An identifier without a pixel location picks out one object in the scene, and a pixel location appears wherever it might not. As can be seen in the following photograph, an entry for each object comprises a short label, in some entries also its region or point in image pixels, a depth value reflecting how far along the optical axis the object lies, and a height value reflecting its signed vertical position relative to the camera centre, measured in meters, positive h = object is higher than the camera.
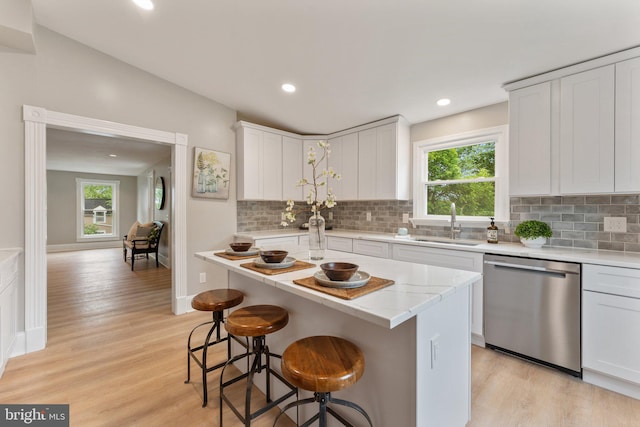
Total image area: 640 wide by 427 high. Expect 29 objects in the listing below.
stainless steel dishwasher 2.04 -0.78
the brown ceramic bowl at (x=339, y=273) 1.26 -0.28
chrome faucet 3.13 -0.12
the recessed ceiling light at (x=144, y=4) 2.18 +1.65
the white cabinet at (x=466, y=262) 2.49 -0.49
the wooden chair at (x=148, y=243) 5.82 -0.68
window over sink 2.98 +0.42
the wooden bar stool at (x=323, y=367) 1.04 -0.62
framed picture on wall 3.49 +0.49
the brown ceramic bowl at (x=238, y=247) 2.13 -0.27
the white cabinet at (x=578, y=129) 2.01 +0.67
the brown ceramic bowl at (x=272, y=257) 1.66 -0.27
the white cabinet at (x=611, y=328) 1.82 -0.79
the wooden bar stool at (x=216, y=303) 1.80 -0.62
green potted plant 2.41 -0.18
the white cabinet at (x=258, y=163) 3.78 +0.69
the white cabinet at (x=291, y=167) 4.19 +0.70
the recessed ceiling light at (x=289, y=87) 3.13 +1.43
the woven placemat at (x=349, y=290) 1.14 -0.34
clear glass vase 1.80 -0.18
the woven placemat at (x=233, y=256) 1.97 -0.33
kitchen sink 2.89 -0.32
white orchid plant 1.70 +0.09
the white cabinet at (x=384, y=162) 3.52 +0.66
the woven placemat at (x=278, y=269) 1.55 -0.33
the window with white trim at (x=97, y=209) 8.57 +0.08
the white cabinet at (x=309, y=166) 4.32 +0.74
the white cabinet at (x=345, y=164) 3.97 +0.71
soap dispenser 2.79 -0.22
